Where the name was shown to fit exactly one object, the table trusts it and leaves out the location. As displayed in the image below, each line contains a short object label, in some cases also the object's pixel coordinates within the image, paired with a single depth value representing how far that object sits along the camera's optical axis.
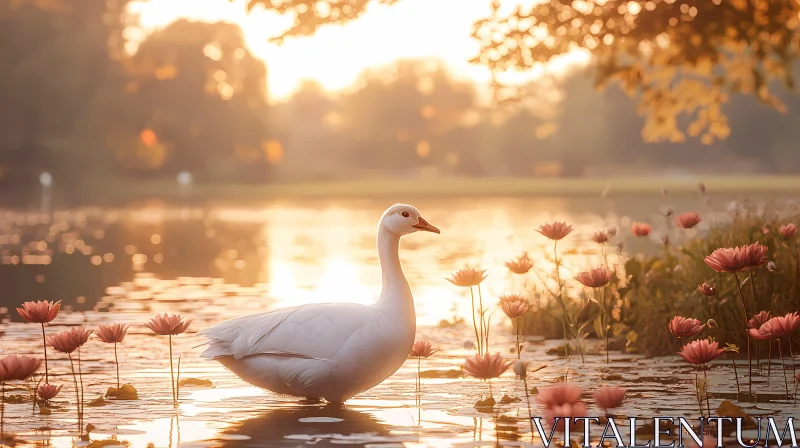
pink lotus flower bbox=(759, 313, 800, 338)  8.74
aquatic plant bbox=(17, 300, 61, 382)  9.22
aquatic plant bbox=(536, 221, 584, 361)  10.60
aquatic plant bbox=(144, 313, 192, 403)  9.43
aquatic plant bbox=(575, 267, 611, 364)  10.58
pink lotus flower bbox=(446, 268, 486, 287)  10.20
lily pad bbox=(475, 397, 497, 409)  9.50
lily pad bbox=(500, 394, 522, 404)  9.69
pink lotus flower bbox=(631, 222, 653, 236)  12.33
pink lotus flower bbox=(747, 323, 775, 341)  8.80
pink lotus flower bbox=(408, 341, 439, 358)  9.84
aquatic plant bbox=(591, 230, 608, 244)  11.72
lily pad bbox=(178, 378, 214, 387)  10.67
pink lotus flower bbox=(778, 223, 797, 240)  11.17
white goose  9.12
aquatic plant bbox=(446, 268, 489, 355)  10.20
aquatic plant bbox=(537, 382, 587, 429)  7.02
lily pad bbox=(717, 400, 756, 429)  8.34
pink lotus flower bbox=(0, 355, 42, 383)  8.29
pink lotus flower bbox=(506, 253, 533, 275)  10.96
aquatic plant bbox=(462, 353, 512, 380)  8.22
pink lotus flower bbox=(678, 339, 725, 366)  8.40
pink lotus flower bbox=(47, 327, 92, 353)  9.03
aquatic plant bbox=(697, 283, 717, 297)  10.18
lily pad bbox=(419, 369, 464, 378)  11.31
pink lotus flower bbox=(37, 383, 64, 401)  9.07
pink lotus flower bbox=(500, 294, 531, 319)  10.05
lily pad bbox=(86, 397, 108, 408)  9.64
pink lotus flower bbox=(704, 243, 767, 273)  8.96
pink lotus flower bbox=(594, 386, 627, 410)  7.26
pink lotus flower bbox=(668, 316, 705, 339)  9.20
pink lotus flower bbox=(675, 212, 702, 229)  11.57
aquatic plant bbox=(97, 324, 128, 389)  9.49
